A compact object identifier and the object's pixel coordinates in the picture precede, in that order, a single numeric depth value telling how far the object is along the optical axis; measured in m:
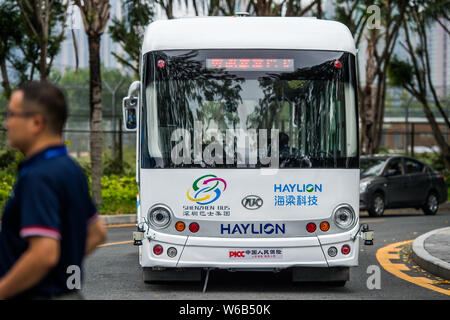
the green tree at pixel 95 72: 18.41
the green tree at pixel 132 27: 24.67
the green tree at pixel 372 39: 26.66
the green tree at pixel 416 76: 32.34
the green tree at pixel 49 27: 19.78
